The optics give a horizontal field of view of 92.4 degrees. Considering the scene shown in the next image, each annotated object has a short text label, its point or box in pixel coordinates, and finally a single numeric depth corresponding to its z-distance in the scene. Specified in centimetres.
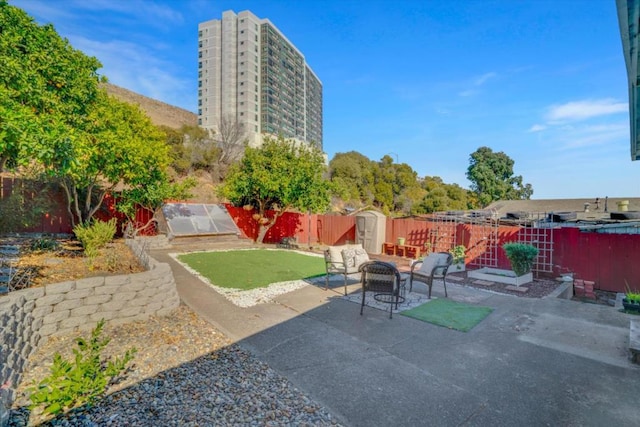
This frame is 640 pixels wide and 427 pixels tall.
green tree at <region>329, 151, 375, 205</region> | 3275
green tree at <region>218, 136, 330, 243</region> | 1280
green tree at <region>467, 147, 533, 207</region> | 3600
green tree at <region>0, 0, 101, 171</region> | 389
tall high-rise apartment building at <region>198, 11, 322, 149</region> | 5525
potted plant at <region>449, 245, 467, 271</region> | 896
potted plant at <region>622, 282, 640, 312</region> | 494
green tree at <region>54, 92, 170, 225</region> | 651
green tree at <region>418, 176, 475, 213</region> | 2867
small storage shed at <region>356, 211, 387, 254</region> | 1252
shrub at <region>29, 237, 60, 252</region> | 777
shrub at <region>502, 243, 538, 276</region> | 736
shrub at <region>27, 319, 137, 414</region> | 223
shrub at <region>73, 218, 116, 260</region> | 682
